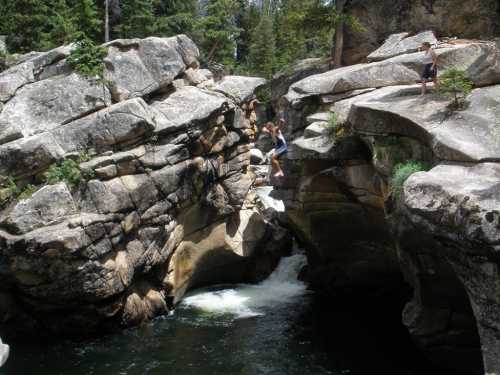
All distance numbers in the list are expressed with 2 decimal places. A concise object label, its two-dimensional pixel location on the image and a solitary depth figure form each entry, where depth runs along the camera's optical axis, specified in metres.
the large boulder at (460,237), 11.74
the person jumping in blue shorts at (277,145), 21.31
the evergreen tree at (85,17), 36.88
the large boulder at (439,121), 13.91
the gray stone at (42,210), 17.84
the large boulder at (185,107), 21.25
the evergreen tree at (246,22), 66.62
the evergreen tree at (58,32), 33.28
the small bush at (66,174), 18.70
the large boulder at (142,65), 21.31
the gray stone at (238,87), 24.98
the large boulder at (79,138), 18.92
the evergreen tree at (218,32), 47.50
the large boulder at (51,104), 19.86
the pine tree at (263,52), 56.41
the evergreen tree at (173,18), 42.97
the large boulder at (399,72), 16.50
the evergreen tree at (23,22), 34.69
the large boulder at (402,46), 24.80
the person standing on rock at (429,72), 17.22
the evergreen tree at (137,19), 41.12
